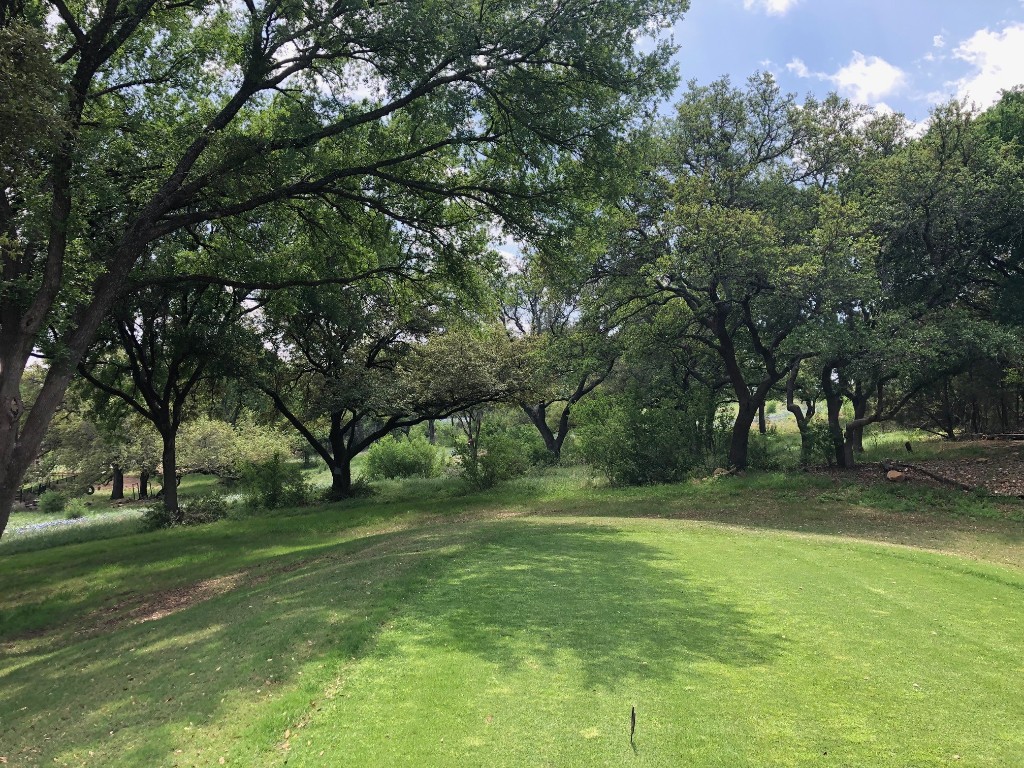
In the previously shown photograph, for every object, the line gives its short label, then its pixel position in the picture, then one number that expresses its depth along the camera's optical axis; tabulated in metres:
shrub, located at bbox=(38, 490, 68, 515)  38.66
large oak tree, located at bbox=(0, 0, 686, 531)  9.24
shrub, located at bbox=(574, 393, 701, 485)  22.88
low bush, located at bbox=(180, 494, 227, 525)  22.44
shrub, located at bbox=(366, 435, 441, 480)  35.88
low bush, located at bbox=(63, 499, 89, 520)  35.81
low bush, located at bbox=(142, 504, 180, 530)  21.50
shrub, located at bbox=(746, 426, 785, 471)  23.73
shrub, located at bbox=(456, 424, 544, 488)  25.83
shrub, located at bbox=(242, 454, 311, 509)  25.33
